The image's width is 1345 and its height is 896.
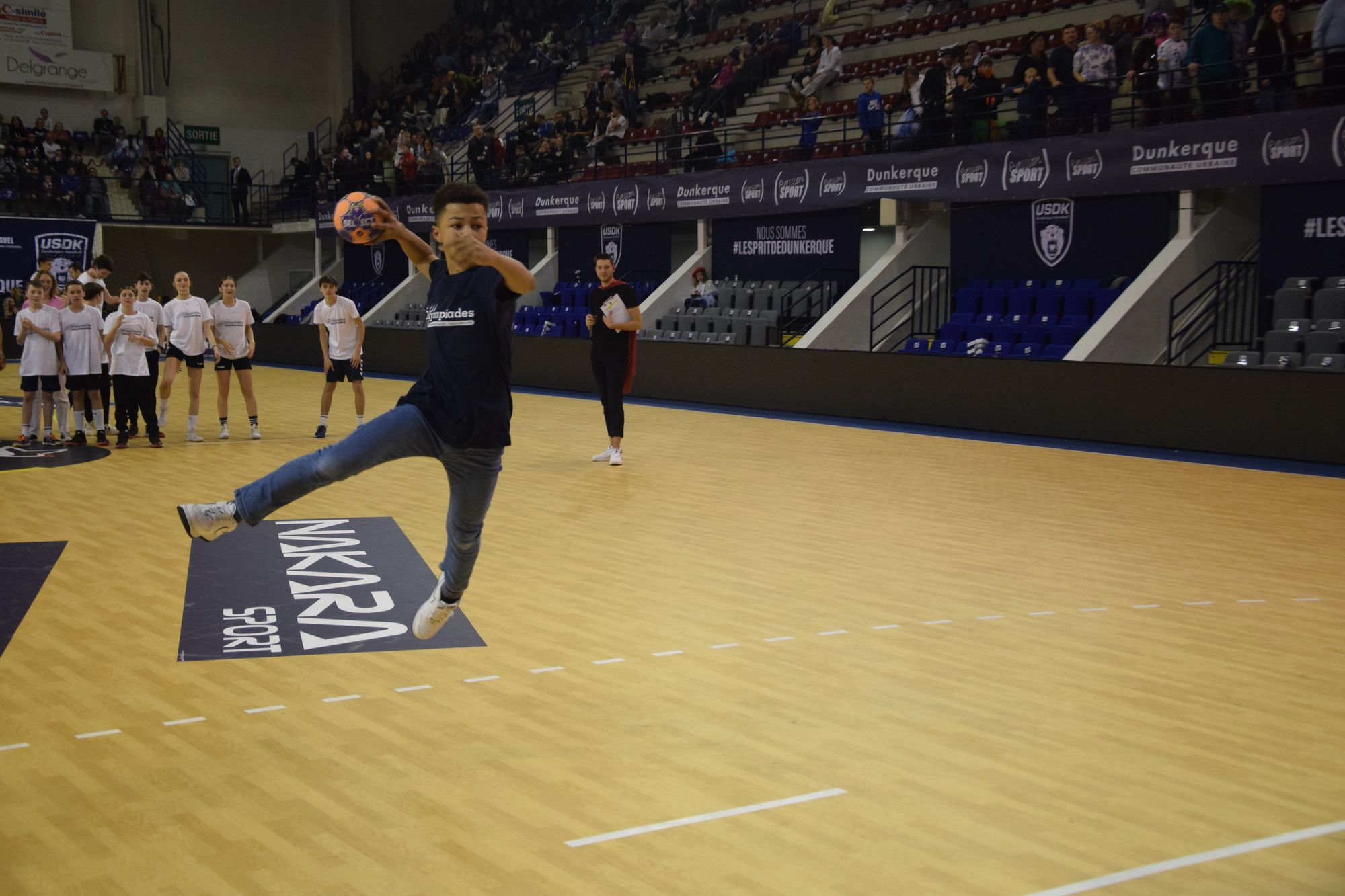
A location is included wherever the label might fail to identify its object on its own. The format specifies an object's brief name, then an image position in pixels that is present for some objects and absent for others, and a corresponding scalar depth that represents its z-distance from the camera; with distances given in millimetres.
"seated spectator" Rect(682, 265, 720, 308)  22531
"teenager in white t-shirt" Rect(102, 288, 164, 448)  12898
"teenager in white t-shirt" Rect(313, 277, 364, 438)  14219
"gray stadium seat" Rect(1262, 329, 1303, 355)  13930
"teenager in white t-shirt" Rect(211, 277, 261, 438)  13781
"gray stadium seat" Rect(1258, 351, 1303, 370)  13648
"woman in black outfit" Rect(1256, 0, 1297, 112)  14828
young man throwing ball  4398
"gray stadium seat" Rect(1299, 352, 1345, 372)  13188
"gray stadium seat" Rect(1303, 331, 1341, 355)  13555
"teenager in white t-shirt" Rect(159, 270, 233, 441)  13812
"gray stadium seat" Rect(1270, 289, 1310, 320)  14602
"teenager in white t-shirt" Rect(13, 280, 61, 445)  12758
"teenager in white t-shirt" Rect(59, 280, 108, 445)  12859
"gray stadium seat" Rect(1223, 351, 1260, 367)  14109
